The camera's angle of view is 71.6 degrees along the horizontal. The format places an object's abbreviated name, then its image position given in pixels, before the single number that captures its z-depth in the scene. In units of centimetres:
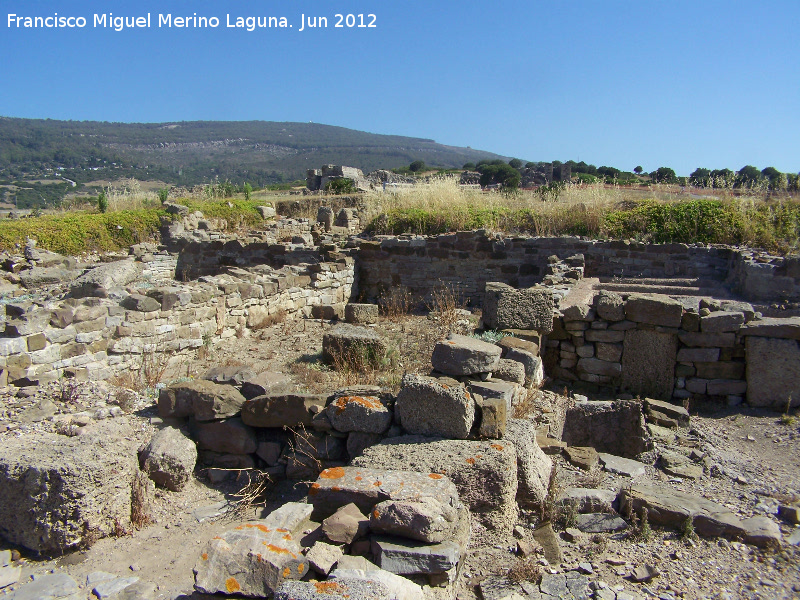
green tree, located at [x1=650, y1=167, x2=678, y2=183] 2995
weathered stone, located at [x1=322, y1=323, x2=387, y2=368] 669
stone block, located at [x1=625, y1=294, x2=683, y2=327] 634
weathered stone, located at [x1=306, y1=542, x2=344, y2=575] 282
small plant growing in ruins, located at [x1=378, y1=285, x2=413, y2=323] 1065
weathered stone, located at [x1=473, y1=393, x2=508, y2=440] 404
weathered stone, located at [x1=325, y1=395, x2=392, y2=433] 432
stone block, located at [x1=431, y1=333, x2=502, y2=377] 492
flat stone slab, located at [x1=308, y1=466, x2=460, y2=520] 333
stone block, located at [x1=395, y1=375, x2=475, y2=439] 397
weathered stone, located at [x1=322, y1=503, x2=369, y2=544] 309
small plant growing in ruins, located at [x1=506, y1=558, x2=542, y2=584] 321
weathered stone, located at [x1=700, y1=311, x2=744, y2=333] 619
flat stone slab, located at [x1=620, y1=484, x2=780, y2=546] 358
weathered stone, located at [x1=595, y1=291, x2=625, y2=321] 657
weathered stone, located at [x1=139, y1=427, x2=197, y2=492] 439
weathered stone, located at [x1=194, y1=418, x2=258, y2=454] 478
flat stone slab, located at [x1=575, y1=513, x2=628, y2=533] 373
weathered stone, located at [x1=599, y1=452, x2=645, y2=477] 457
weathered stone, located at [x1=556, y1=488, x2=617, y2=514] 391
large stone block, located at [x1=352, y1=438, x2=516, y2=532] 358
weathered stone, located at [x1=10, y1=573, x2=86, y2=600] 319
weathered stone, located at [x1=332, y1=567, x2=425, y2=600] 260
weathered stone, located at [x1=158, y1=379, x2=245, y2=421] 479
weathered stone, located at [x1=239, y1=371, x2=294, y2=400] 493
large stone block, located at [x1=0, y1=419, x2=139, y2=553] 360
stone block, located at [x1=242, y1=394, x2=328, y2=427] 461
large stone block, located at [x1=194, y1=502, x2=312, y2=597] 282
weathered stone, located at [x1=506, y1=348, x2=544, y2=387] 596
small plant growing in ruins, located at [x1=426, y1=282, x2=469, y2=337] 865
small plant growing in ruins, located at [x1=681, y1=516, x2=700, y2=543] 360
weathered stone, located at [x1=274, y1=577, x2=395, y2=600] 245
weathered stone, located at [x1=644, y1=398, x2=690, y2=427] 562
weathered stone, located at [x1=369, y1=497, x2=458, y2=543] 296
